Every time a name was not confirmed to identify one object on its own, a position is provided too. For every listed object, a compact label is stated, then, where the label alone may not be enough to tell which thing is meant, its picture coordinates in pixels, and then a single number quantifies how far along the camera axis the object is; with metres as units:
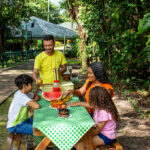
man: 3.09
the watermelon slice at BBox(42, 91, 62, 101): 2.54
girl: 2.14
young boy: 2.38
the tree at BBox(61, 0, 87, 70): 9.39
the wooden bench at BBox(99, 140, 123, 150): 2.17
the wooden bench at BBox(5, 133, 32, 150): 2.42
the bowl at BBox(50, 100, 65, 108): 2.36
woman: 2.47
